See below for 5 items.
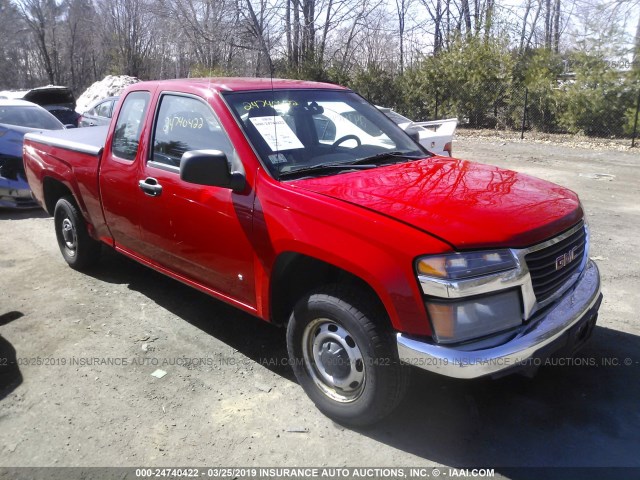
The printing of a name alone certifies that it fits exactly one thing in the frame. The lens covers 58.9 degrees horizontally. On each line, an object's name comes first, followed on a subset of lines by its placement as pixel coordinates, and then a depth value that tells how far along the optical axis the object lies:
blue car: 8.37
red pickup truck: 2.70
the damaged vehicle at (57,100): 14.84
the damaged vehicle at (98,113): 12.34
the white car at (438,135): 8.38
